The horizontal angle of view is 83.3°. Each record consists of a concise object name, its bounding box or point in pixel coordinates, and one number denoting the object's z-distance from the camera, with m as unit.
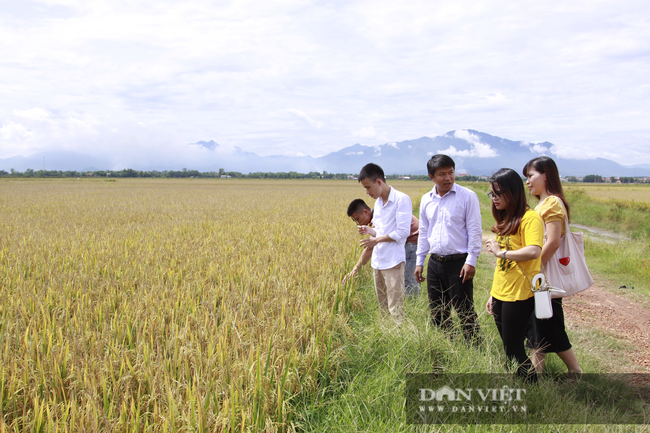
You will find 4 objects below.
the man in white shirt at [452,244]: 3.32
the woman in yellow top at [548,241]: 2.82
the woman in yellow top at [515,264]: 2.75
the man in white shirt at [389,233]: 3.57
